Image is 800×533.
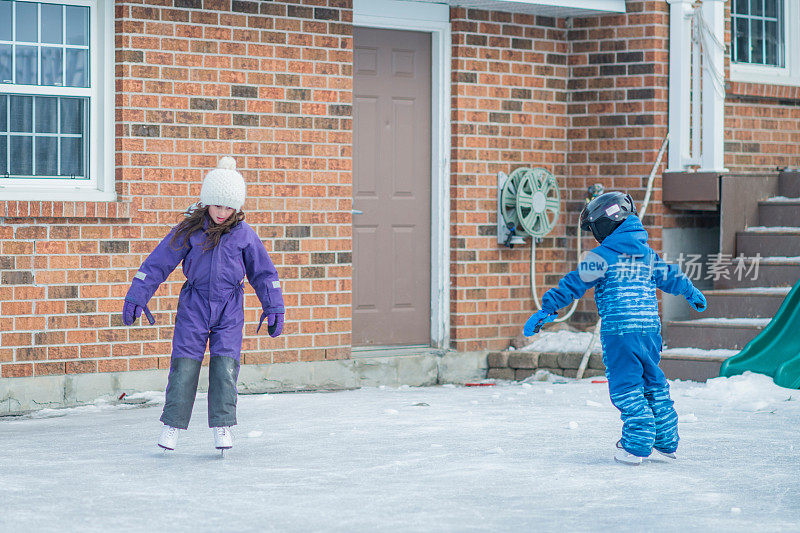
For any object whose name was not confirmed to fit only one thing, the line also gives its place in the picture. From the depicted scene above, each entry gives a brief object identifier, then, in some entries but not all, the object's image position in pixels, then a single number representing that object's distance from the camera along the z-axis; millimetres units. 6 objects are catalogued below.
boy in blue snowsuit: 10386
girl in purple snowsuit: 10719
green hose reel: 17127
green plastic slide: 14825
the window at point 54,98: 13760
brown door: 16303
